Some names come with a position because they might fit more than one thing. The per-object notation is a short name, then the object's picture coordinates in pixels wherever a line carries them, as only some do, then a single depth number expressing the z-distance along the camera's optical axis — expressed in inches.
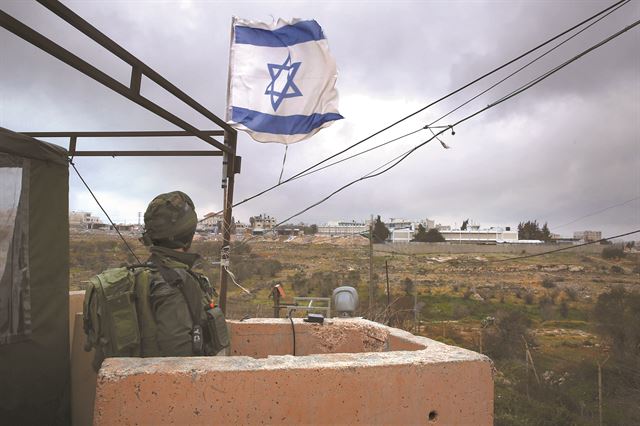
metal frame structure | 82.5
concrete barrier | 68.3
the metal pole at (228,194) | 166.2
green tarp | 106.6
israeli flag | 185.2
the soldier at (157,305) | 80.0
